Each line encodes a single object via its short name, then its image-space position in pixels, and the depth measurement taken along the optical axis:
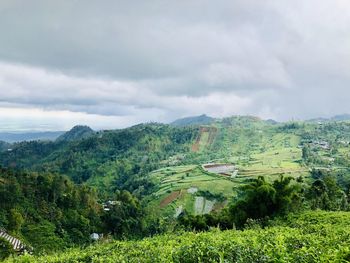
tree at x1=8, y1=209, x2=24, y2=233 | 78.94
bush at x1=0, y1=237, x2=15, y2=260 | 53.44
